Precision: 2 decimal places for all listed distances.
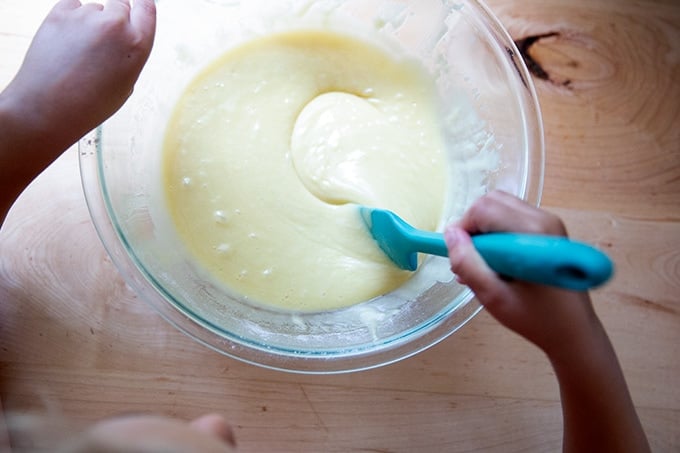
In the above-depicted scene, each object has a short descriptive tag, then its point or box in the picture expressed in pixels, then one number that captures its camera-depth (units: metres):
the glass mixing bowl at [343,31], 0.83
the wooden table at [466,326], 0.88
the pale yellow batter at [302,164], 0.94
